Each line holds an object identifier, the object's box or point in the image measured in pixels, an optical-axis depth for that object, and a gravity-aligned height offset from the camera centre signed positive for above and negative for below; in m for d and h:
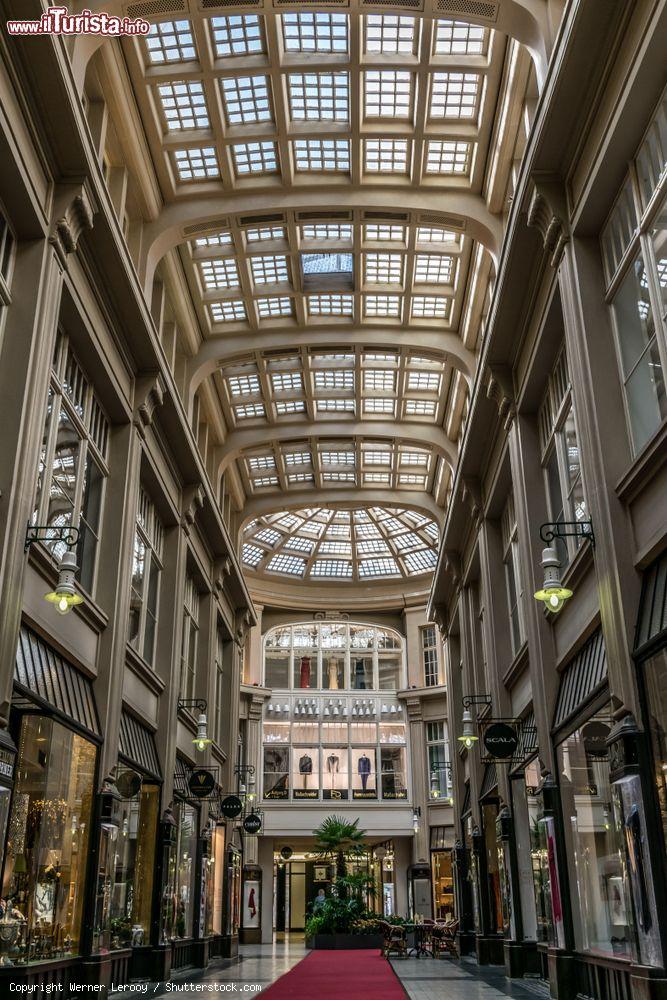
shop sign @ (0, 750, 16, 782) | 8.92 +1.22
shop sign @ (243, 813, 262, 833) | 27.61 +2.00
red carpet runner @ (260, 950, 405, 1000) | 14.43 -1.51
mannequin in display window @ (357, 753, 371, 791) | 40.09 +5.09
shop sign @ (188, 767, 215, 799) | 19.50 +2.25
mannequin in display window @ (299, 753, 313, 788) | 39.88 +5.18
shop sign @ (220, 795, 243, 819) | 24.06 +2.18
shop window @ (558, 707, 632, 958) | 10.57 +0.53
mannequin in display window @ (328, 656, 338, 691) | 42.06 +9.42
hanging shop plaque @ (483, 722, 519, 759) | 16.45 +2.51
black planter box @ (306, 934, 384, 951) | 29.33 -1.42
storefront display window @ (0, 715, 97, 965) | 10.35 +0.64
